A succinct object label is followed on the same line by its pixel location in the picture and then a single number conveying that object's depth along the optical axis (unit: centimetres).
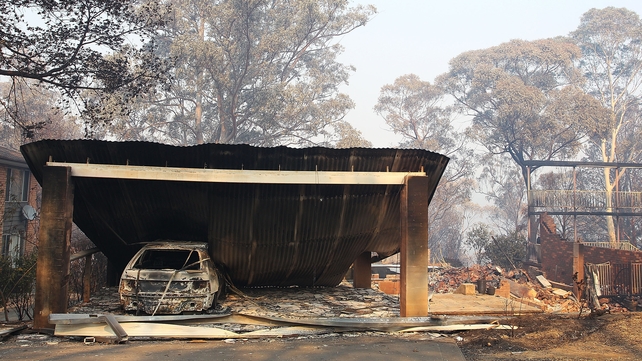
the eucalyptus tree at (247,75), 3167
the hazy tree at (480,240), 3017
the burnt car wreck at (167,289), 834
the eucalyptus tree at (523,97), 3556
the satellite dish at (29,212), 1972
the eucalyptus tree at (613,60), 4441
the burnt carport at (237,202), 813
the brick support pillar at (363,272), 1299
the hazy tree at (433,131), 4219
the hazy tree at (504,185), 4425
